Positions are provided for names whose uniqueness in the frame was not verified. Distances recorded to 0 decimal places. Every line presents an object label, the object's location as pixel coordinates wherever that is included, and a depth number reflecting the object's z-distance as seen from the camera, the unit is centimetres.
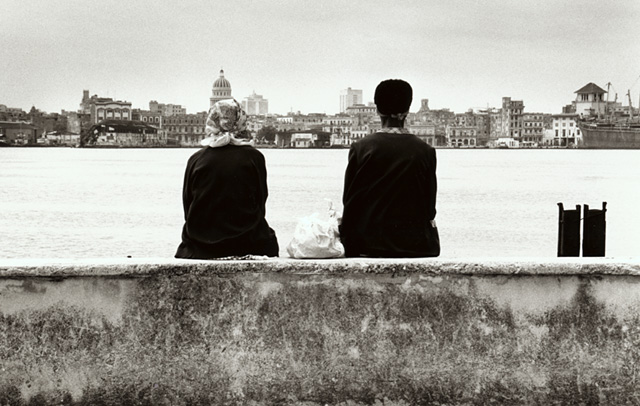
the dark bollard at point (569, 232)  1180
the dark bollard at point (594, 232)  1196
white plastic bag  506
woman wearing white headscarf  543
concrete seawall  465
